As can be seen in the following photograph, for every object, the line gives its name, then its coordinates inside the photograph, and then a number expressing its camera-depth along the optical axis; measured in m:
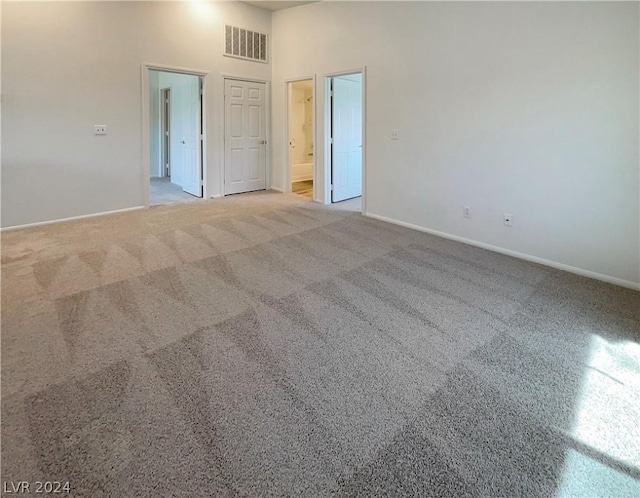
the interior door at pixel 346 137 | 6.71
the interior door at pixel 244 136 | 7.15
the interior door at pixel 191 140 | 7.04
